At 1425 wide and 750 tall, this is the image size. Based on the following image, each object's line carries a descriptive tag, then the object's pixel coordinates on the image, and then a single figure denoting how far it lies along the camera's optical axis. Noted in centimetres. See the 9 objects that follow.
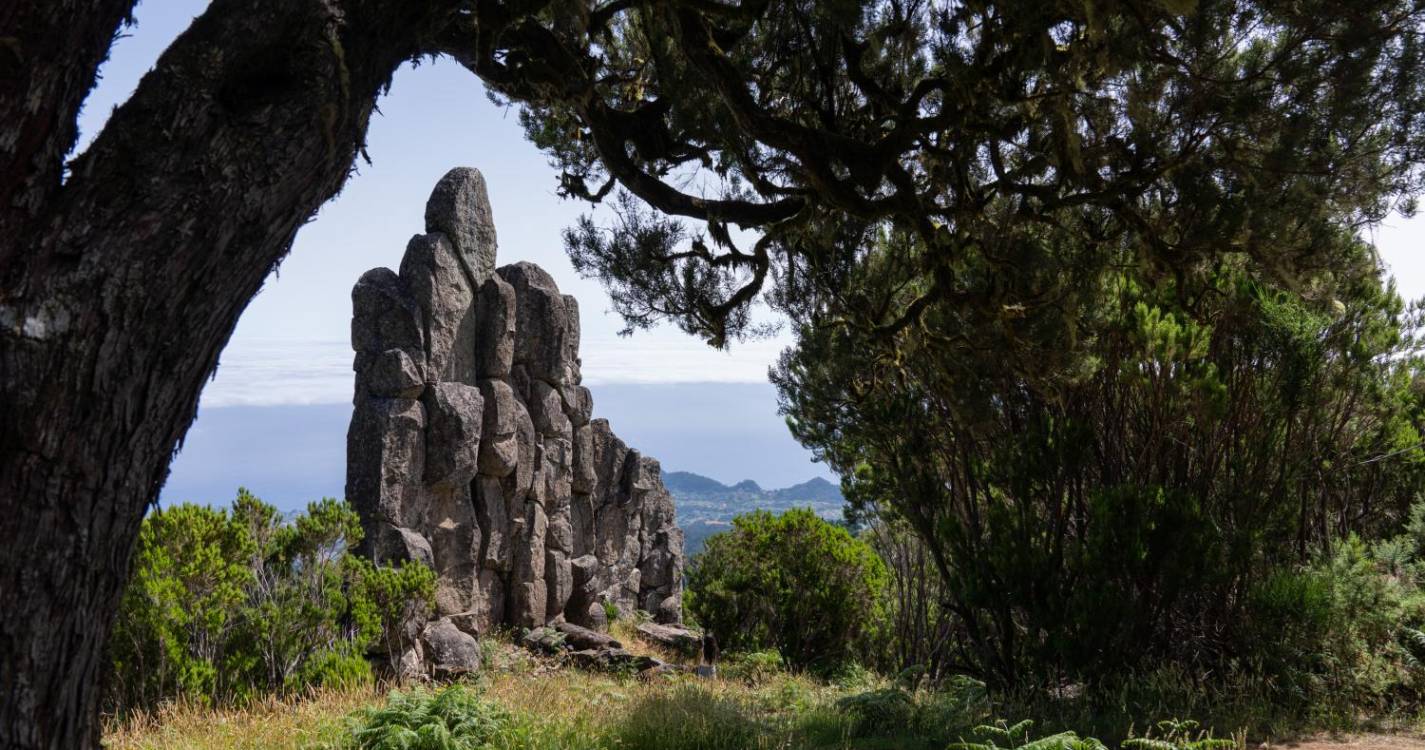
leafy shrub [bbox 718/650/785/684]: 1508
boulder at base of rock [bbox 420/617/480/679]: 1221
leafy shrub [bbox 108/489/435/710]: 854
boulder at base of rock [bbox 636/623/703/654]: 1809
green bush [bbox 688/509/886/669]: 1797
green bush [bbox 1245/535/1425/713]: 890
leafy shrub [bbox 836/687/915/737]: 865
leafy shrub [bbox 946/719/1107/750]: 552
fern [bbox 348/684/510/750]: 670
